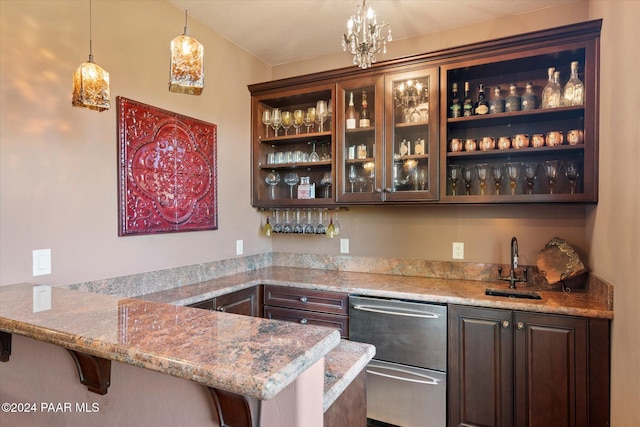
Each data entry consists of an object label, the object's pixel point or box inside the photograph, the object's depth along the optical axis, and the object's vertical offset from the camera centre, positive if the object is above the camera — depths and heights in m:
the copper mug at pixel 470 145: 2.26 +0.43
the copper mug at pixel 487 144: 2.21 +0.43
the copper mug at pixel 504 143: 2.17 +0.43
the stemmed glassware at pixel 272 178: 2.96 +0.27
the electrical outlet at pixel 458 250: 2.50 -0.30
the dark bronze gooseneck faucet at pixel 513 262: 2.19 -0.34
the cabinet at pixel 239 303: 2.11 -0.62
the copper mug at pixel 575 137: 1.97 +0.42
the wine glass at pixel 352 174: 2.61 +0.27
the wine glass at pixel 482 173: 2.32 +0.25
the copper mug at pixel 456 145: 2.28 +0.43
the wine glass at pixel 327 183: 2.76 +0.22
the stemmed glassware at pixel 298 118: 2.83 +0.76
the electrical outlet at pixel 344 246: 2.89 -0.31
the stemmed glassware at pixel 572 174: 2.03 +0.22
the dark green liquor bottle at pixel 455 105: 2.29 +0.71
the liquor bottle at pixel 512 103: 2.17 +0.68
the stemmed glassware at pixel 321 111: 2.70 +0.78
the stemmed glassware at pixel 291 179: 2.97 +0.26
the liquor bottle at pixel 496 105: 2.21 +0.68
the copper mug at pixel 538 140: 2.10 +0.43
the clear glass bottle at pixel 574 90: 1.97 +0.70
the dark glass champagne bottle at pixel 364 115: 2.54 +0.71
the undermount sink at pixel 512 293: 1.97 -0.49
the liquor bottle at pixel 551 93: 2.06 +0.71
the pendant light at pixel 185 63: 1.27 +0.55
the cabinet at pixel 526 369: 1.70 -0.84
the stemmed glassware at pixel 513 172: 2.20 +0.24
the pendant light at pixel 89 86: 1.37 +0.50
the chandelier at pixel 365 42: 1.63 +0.82
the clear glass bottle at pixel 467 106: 2.29 +0.69
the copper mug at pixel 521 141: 2.13 +0.43
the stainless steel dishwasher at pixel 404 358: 2.01 -0.90
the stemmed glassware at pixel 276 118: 2.87 +0.76
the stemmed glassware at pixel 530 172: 2.17 +0.24
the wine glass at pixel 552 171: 2.10 +0.24
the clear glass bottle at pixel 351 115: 2.58 +0.72
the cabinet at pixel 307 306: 2.29 -0.68
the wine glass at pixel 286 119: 2.88 +0.76
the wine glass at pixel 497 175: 2.26 +0.23
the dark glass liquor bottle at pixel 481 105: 2.26 +0.69
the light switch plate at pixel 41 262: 1.55 -0.24
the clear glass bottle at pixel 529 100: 2.12 +0.68
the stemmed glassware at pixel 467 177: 2.34 +0.22
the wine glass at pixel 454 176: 2.38 +0.24
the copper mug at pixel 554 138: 2.04 +0.43
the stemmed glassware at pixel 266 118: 2.89 +0.77
